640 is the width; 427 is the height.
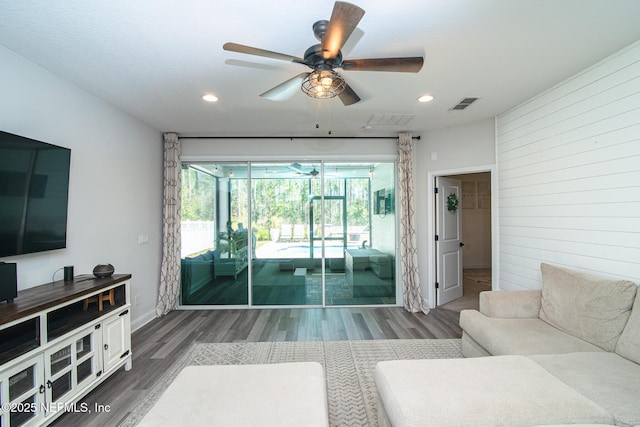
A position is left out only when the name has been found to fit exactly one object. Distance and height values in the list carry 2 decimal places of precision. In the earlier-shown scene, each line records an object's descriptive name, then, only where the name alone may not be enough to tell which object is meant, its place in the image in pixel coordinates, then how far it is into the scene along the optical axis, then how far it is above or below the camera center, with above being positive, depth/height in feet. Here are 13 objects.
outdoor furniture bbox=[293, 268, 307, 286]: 14.40 -3.20
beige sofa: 4.34 -3.16
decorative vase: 8.18 -1.60
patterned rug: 6.70 -4.78
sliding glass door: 14.16 -0.96
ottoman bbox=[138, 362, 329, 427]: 4.14 -3.16
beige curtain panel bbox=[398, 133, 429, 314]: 13.57 -0.08
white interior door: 13.96 -1.51
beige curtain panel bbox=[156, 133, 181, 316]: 13.12 -0.41
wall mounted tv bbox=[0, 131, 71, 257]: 6.26 +0.66
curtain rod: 13.86 +4.27
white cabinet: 5.37 -3.25
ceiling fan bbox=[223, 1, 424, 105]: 4.40 +3.28
